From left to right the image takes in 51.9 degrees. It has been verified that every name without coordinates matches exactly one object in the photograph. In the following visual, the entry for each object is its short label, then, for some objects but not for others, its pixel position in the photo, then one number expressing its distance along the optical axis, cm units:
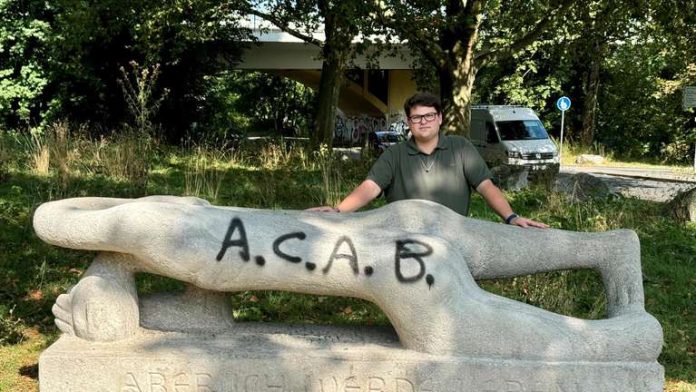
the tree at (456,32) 979
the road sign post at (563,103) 2052
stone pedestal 298
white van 1617
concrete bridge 2364
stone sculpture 299
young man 362
